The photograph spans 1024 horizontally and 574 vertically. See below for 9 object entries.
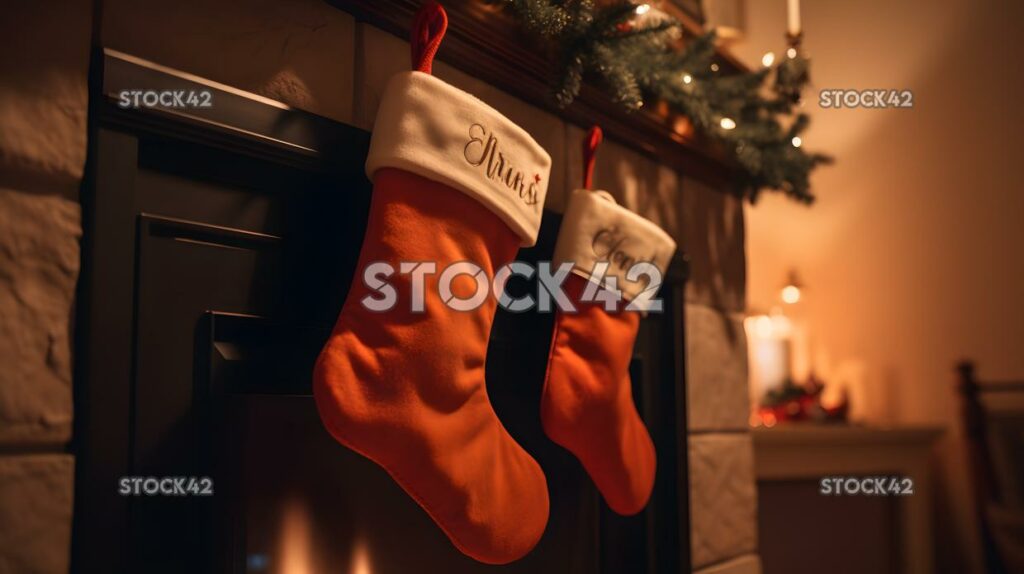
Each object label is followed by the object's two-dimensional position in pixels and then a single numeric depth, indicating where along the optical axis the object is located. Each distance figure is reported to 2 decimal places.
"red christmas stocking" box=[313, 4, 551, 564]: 0.84
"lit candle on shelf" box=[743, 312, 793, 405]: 3.02
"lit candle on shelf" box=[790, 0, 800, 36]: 1.57
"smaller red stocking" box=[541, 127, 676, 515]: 1.13
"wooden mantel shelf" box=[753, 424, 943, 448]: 2.17
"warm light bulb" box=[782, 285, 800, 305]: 3.05
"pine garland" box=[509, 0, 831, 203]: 1.13
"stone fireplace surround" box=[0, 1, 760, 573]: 0.67
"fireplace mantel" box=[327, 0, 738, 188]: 1.00
